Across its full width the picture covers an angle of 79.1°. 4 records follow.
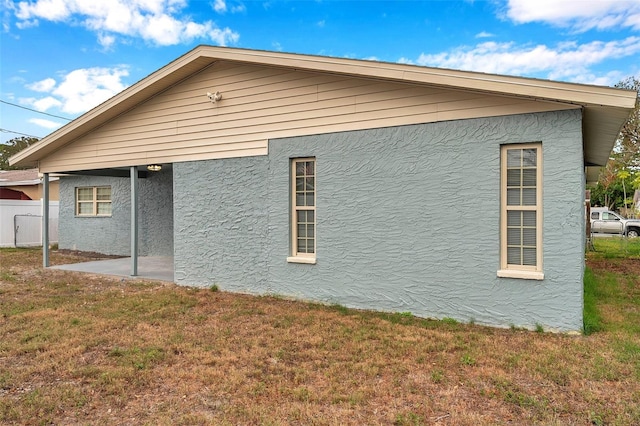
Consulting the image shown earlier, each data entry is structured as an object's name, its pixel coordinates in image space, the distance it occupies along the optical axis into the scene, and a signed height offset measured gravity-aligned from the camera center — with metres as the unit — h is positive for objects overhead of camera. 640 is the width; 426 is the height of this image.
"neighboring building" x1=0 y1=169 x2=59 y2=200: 21.93 +1.40
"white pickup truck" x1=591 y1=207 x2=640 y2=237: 23.94 -0.77
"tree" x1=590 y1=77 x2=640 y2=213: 14.95 +2.51
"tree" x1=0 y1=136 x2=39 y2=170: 43.82 +7.26
